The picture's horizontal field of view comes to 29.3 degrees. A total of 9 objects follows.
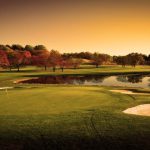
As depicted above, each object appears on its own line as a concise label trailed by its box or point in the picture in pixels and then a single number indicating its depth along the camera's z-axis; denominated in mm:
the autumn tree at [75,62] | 113625
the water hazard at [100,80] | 59375
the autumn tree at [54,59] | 105662
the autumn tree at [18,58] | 111294
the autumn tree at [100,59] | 136025
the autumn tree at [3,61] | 108500
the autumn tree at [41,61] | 108062
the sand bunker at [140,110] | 20000
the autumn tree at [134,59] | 143062
